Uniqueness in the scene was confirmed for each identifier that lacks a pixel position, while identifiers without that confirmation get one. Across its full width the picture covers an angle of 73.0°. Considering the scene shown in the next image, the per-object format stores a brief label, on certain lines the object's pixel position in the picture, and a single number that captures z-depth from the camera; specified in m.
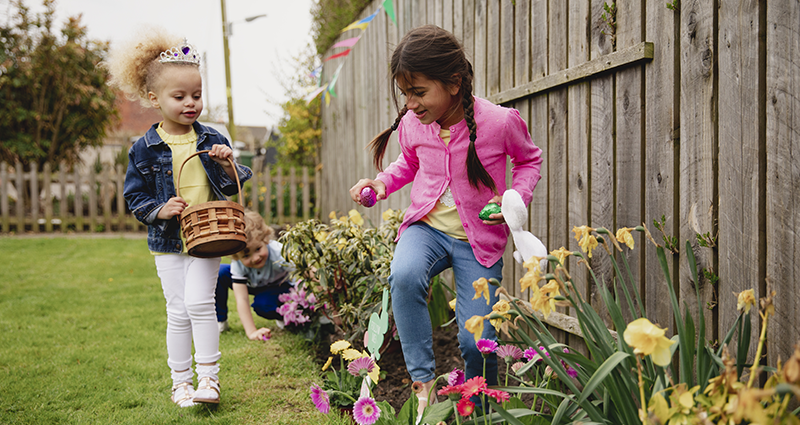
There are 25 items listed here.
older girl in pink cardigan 1.88
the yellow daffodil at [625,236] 1.47
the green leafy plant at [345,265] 2.81
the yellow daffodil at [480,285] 1.33
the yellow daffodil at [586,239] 1.49
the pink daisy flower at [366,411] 1.68
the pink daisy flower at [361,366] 1.94
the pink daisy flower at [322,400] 1.88
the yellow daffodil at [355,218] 2.98
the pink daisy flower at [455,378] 1.81
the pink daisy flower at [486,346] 1.71
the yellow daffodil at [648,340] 0.97
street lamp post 9.42
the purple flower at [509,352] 1.80
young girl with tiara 2.36
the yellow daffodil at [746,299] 1.18
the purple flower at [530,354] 1.89
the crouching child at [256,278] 3.47
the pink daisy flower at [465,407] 1.38
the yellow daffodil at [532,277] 1.25
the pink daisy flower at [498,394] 1.41
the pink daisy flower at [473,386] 1.38
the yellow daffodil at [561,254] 1.49
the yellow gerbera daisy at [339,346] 2.03
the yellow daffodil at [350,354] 1.94
